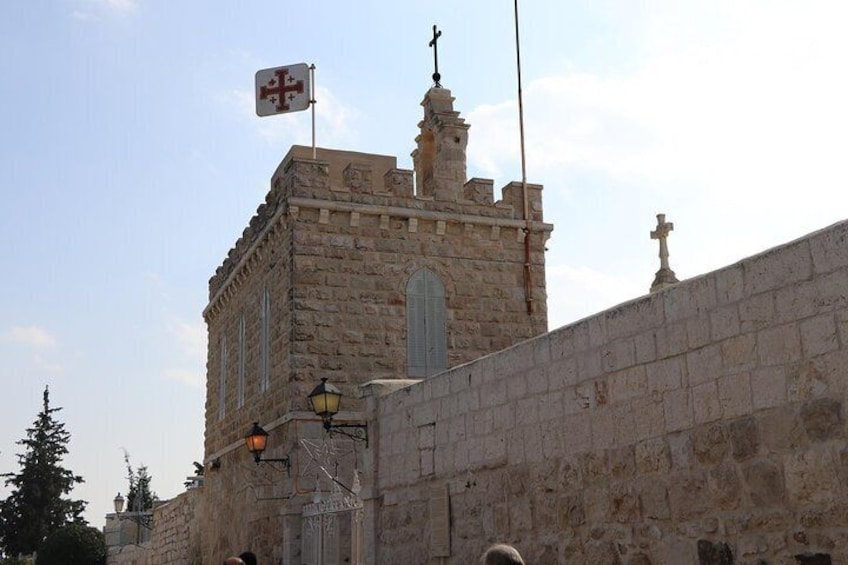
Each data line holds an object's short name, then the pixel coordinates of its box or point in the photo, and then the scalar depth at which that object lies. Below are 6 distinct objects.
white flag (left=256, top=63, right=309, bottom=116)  18.14
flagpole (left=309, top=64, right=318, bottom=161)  18.03
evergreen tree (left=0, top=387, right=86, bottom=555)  37.66
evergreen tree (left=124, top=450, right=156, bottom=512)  50.72
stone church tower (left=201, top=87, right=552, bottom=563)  15.04
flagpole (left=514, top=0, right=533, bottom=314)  16.78
